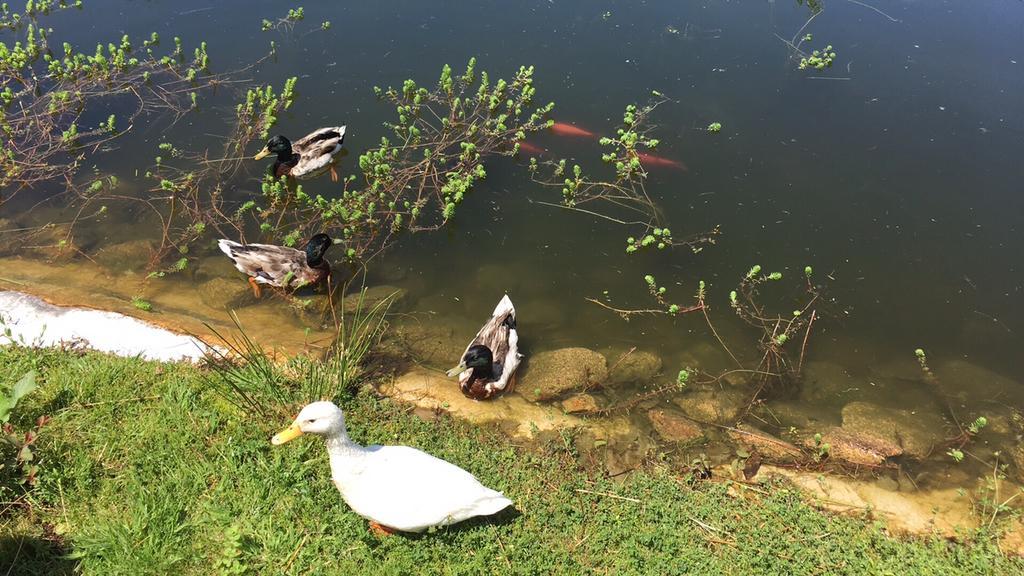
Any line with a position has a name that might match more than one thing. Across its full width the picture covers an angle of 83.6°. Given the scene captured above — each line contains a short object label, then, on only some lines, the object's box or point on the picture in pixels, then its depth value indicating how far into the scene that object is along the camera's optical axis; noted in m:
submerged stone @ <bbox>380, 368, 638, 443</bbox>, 5.06
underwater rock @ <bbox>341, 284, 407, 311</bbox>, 6.53
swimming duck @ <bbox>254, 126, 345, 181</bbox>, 8.00
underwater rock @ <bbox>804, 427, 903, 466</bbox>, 5.01
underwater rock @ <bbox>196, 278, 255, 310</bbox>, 6.43
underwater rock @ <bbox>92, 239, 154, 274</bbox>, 6.76
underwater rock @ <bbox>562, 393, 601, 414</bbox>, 5.37
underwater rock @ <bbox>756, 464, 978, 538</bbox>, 4.40
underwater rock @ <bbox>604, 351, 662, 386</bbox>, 5.84
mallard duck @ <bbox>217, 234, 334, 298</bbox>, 6.46
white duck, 3.77
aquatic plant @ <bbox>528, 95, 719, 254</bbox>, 7.27
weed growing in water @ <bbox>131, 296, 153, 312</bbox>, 5.89
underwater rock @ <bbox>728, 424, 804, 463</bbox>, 4.93
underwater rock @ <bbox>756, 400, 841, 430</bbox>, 5.41
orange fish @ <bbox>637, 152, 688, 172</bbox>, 8.13
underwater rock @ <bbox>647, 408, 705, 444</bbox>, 5.09
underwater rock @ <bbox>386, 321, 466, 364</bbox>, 6.01
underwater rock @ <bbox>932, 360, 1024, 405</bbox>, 5.75
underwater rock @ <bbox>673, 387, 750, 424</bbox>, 5.40
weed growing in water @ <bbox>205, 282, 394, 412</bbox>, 4.60
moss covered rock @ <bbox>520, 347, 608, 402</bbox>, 5.68
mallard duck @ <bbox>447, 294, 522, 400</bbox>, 5.30
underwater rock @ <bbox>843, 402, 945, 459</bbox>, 5.19
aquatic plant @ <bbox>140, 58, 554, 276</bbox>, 7.25
